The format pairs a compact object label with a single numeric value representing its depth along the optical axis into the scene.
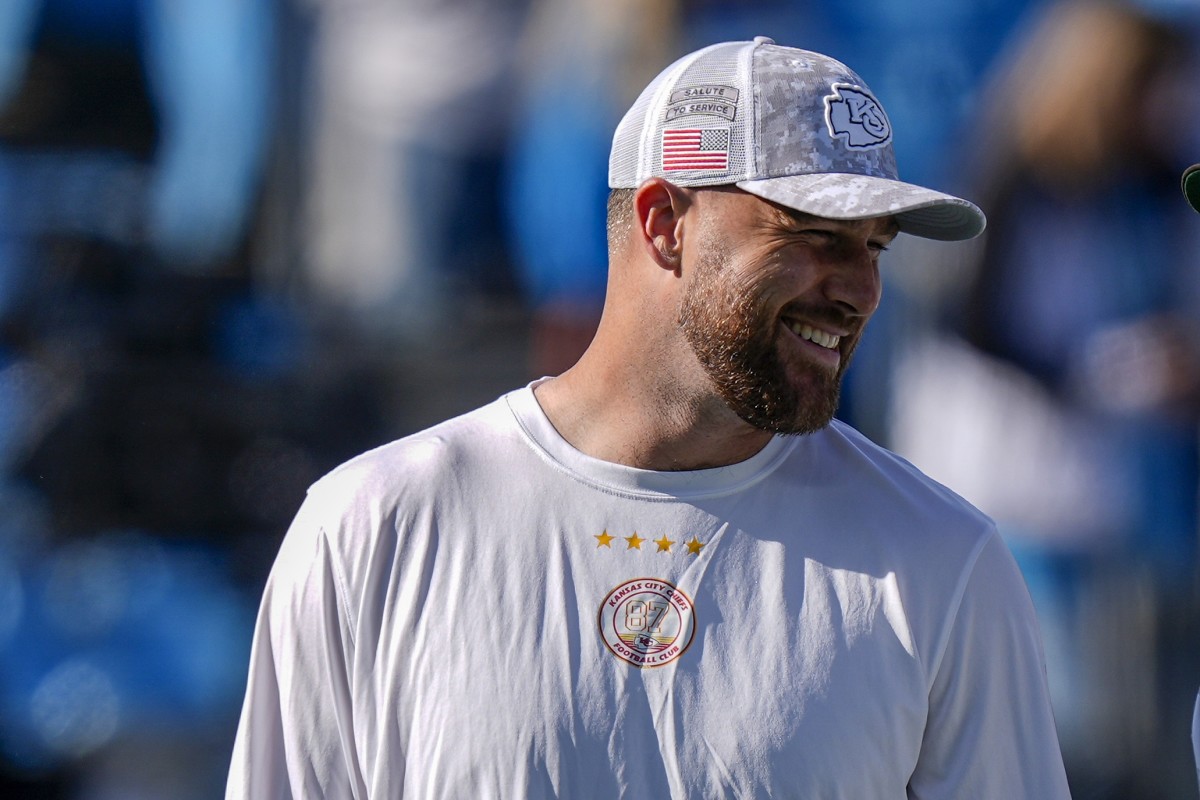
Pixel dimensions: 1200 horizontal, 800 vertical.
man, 9.37
